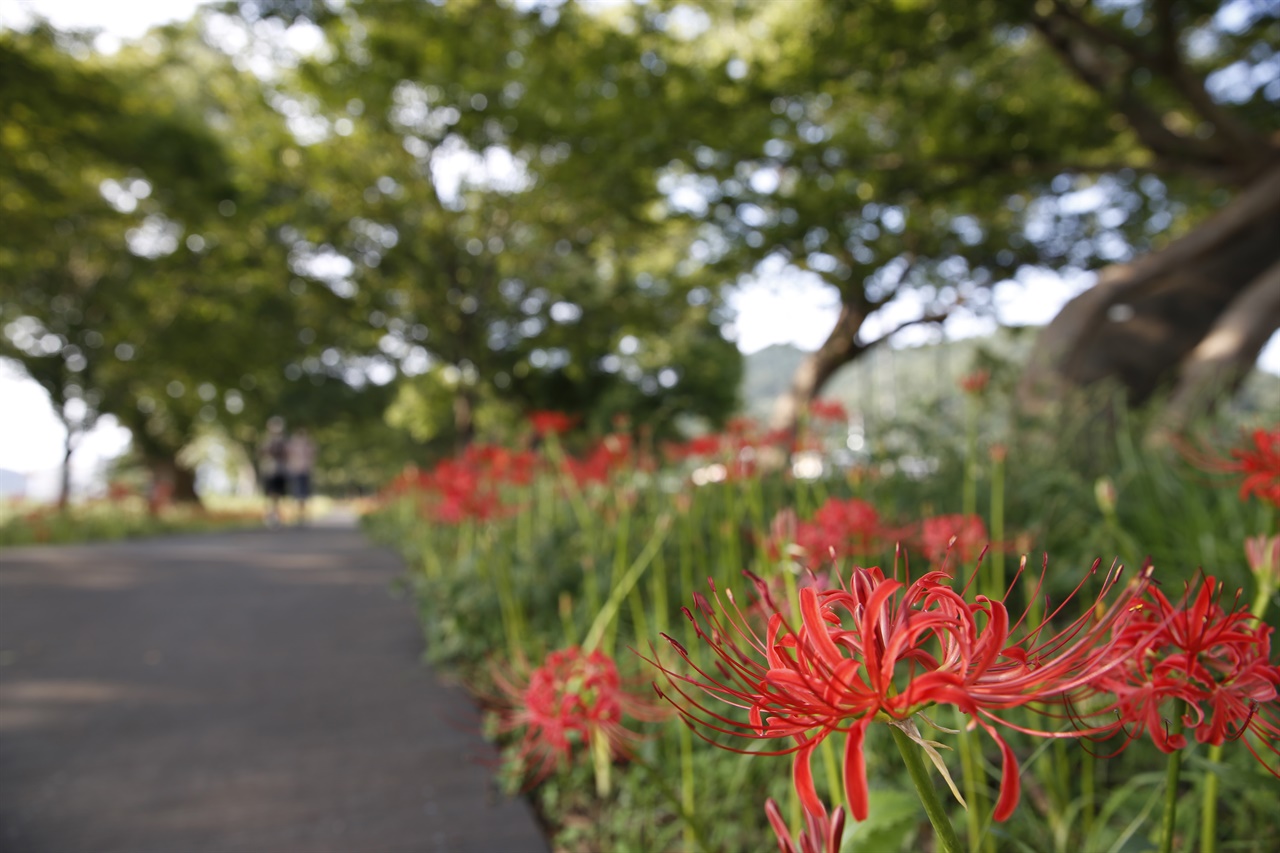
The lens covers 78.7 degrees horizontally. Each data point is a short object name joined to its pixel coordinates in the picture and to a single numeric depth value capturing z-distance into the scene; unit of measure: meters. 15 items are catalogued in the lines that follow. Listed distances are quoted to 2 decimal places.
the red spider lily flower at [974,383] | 2.48
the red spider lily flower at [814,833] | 0.70
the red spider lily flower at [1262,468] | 1.25
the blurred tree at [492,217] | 8.56
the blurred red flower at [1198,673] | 0.73
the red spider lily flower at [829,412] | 3.41
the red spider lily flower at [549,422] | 3.53
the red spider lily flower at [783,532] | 1.49
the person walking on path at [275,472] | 13.04
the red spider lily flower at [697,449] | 3.34
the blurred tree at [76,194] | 9.24
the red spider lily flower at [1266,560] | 1.12
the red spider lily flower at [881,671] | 0.59
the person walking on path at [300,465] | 13.28
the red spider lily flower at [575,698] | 1.48
